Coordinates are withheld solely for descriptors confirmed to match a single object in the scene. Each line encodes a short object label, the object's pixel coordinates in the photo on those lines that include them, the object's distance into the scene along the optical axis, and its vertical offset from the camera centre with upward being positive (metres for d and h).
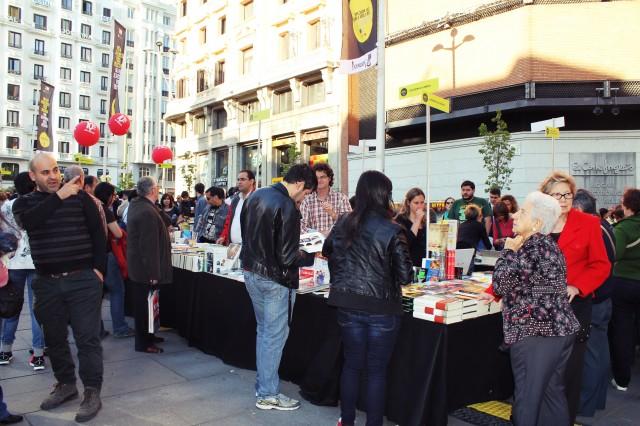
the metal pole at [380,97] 7.39 +1.66
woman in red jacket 3.38 -0.35
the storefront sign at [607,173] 17.58 +1.27
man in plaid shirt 5.79 +0.00
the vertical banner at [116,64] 16.78 +4.82
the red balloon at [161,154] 18.78 +1.95
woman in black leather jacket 3.27 -0.48
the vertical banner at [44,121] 18.06 +3.06
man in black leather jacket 3.95 -0.42
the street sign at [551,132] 8.98 +1.37
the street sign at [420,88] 5.28 +1.29
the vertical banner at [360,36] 7.93 +2.73
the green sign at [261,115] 11.15 +2.04
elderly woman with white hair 2.87 -0.53
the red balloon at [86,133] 13.73 +1.98
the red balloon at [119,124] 14.71 +2.40
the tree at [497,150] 16.38 +1.91
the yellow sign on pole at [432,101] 5.50 +1.17
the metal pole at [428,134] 5.48 +0.84
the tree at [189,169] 35.91 +2.80
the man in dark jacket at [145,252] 5.56 -0.49
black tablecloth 3.53 -1.19
